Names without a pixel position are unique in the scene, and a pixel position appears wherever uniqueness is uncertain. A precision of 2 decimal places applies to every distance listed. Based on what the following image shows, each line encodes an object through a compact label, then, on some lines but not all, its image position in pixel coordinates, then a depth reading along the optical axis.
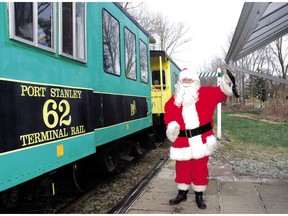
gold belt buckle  2.90
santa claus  2.88
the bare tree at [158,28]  21.84
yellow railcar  7.24
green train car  1.86
